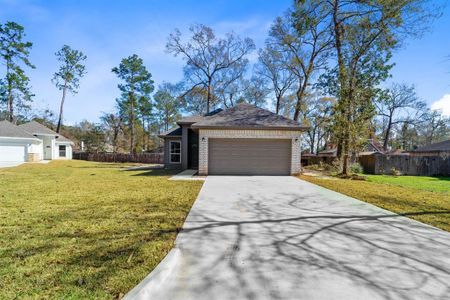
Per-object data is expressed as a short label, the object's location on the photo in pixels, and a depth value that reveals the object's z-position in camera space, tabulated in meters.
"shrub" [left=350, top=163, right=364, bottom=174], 16.49
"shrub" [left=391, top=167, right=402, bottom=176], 16.52
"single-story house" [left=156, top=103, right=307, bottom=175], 12.91
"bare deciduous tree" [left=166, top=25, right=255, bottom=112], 24.73
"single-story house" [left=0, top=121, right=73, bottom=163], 21.23
